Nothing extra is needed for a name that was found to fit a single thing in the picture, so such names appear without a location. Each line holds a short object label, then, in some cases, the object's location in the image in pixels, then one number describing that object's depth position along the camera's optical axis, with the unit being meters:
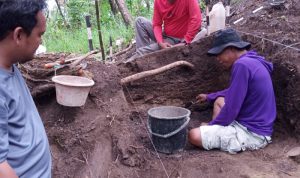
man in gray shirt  1.28
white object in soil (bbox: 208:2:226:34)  5.04
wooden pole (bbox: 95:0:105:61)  4.45
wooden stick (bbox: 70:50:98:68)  3.76
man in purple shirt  3.47
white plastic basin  3.29
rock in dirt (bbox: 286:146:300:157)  3.45
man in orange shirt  5.27
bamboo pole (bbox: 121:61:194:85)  4.13
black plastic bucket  3.62
